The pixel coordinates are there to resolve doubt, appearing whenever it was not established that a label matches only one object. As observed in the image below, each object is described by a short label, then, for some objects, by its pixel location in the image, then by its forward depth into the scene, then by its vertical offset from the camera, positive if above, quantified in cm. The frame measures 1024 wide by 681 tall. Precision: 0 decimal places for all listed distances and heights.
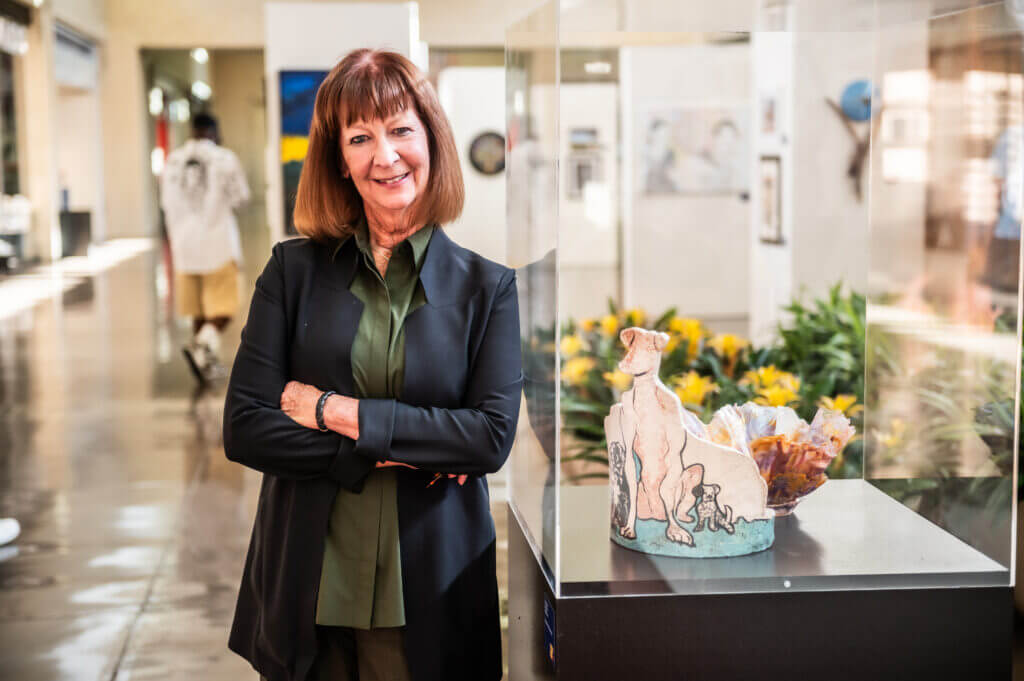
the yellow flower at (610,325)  547 -55
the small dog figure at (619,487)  210 -49
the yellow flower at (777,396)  415 -66
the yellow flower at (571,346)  412 -50
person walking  884 -14
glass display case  203 -20
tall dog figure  203 -40
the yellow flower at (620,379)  417 -61
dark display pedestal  198 -67
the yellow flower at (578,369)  482 -66
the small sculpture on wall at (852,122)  682 +46
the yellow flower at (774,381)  446 -65
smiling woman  194 -31
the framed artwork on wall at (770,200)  898 +0
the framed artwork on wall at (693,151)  1009 +42
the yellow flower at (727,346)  530 -62
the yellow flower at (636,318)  560 -53
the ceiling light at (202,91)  3319 +314
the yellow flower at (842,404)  418 -70
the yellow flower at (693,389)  450 -69
